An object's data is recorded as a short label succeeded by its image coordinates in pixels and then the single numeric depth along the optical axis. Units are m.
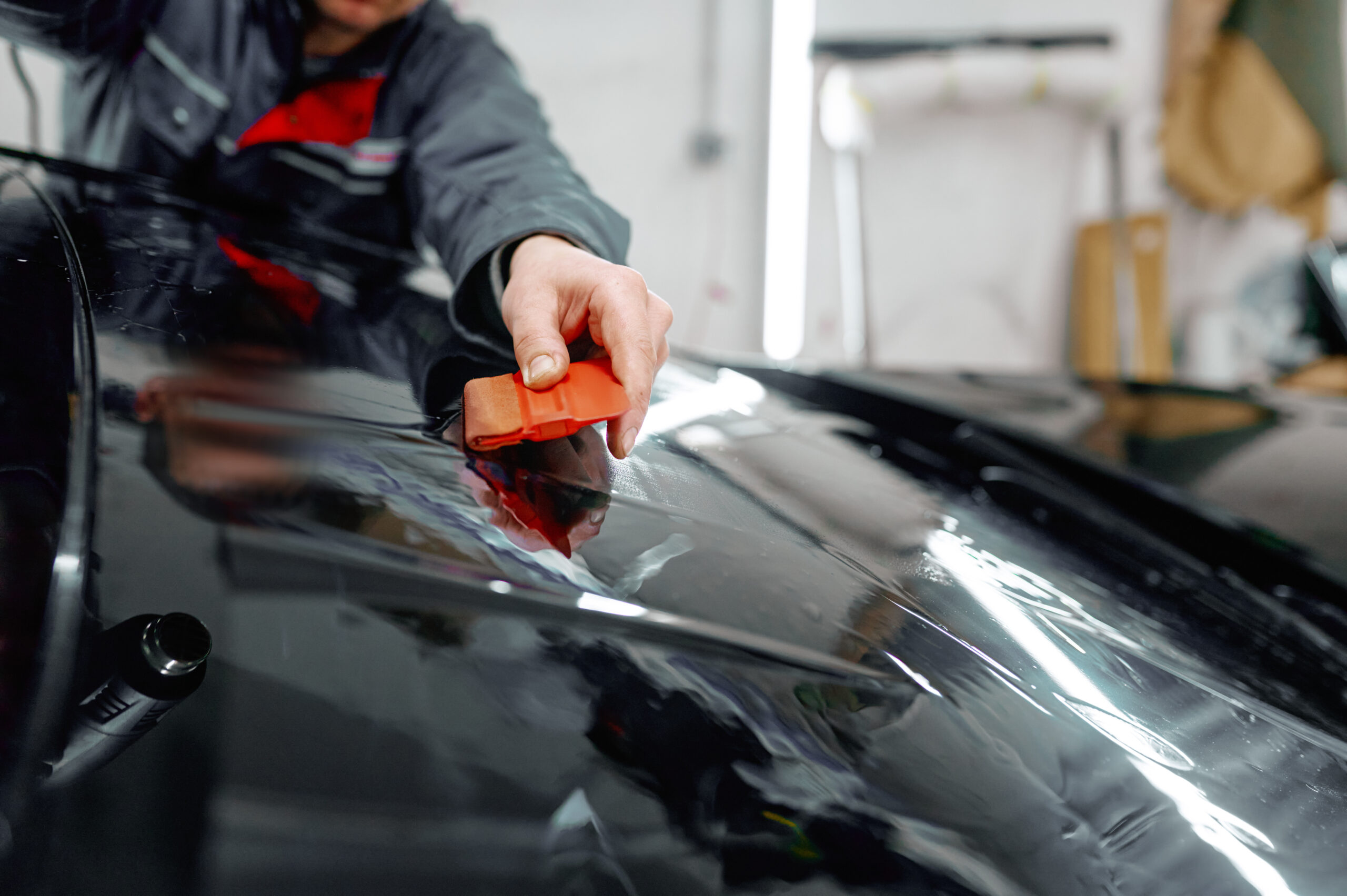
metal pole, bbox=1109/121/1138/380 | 2.29
